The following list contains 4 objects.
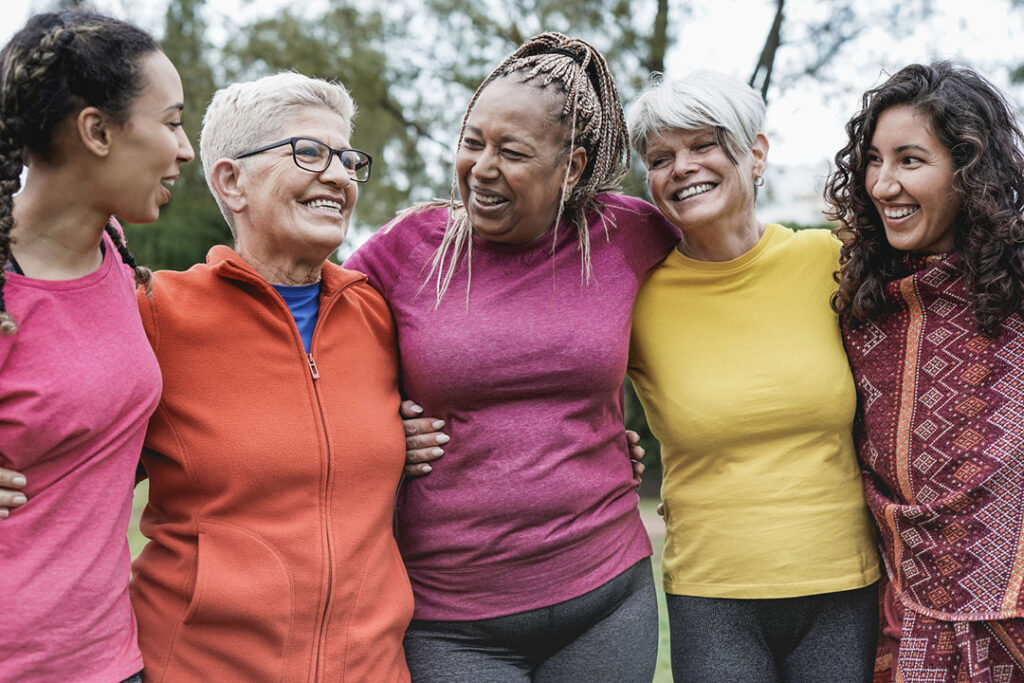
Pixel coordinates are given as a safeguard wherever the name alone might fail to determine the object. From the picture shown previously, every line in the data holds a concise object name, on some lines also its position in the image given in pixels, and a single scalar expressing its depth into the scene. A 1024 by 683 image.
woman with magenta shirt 2.33
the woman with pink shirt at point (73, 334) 1.74
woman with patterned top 2.26
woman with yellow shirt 2.45
